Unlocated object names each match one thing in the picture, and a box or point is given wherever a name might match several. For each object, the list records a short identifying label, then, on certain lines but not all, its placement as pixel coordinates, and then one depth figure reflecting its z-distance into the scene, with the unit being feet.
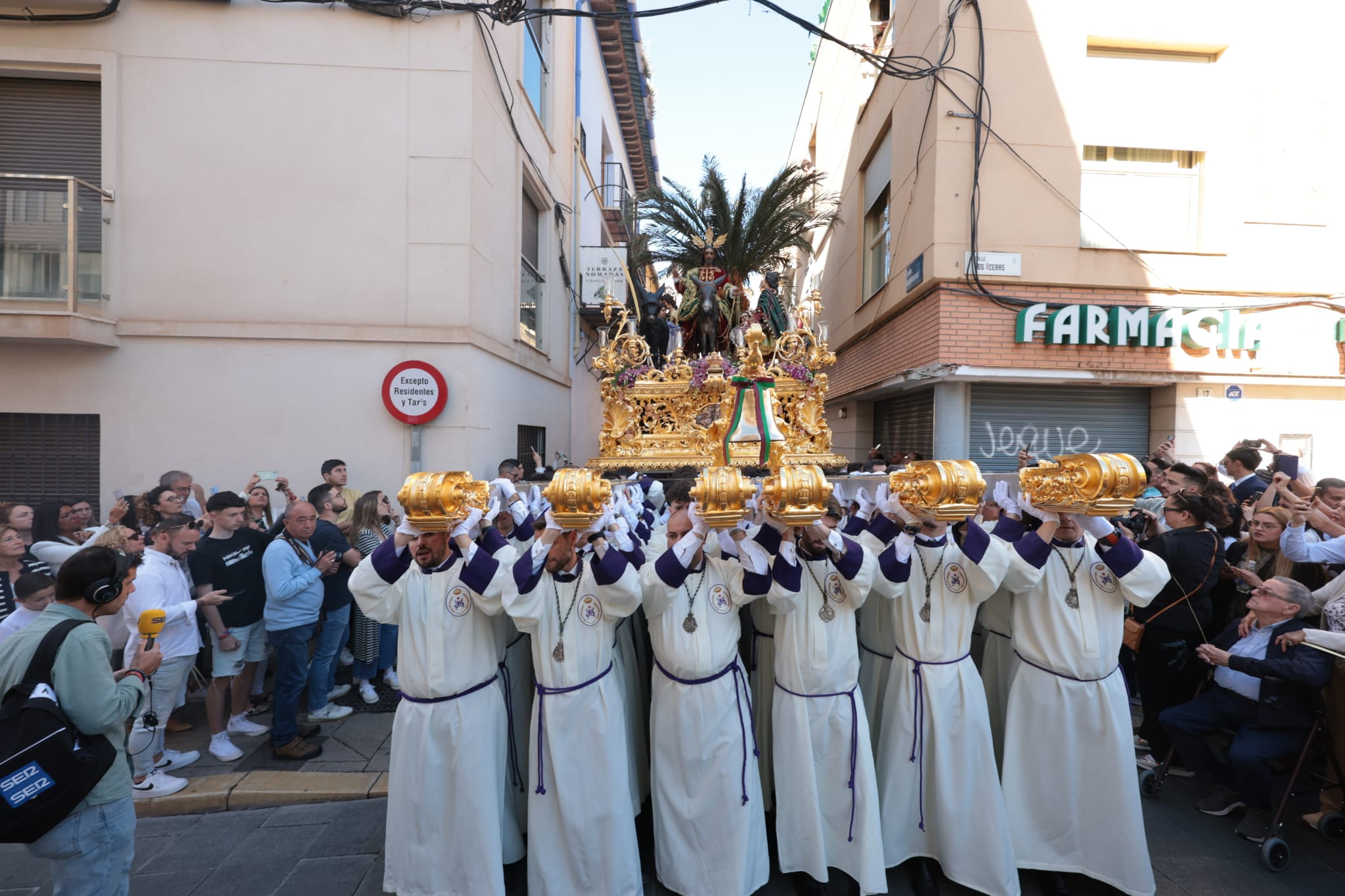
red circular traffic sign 22.03
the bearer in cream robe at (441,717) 10.36
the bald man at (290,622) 14.48
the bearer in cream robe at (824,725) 10.36
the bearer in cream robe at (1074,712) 10.50
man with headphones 7.77
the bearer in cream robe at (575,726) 10.15
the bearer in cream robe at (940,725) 10.48
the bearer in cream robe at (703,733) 10.12
